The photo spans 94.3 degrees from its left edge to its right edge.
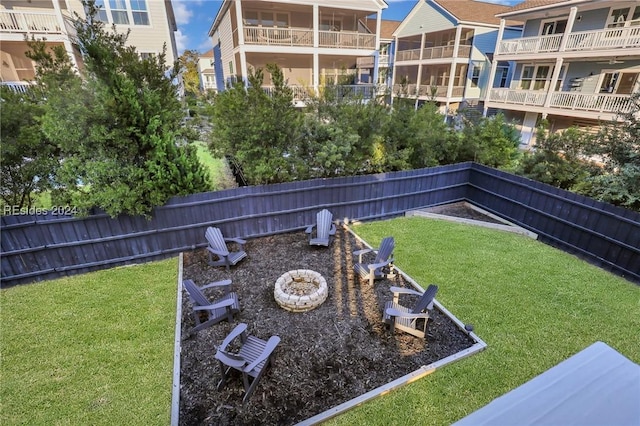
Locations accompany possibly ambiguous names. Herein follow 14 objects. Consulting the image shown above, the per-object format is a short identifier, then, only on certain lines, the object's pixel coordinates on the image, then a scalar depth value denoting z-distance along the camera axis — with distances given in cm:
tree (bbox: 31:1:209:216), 559
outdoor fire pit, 534
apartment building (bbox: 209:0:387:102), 1573
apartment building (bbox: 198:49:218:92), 5059
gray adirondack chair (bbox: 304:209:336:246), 727
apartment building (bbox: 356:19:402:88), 2548
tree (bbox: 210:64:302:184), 718
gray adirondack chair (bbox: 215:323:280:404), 366
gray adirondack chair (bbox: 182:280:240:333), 480
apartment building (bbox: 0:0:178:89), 1312
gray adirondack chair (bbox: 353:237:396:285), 603
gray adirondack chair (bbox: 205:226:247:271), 650
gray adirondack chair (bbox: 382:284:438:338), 464
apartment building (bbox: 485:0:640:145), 1319
